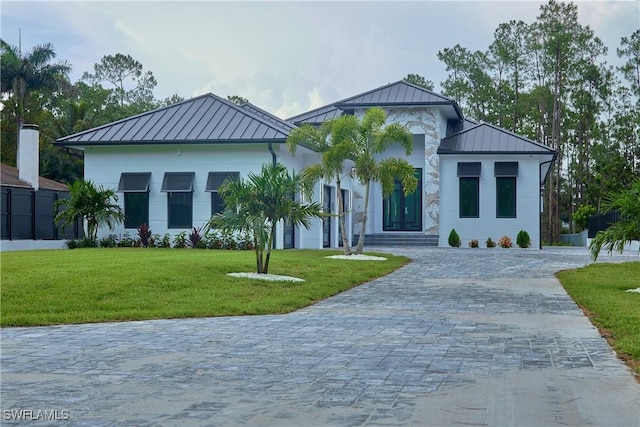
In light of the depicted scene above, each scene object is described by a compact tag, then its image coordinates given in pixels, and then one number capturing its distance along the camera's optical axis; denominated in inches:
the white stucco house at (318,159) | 1095.0
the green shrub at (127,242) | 1099.9
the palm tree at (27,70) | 1755.7
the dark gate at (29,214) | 1138.0
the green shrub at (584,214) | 1727.4
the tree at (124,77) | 2454.5
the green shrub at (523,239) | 1354.6
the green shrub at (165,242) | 1085.1
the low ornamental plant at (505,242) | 1357.0
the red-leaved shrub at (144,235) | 1088.8
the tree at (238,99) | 2466.8
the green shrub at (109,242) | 1094.4
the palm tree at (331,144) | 957.8
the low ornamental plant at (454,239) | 1371.8
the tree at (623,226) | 597.3
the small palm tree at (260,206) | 655.8
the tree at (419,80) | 2452.0
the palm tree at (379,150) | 975.0
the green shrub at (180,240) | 1077.8
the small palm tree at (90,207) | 1051.9
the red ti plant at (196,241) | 1072.8
